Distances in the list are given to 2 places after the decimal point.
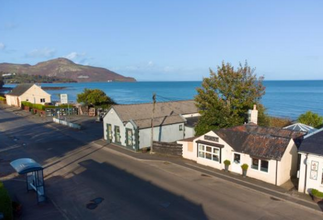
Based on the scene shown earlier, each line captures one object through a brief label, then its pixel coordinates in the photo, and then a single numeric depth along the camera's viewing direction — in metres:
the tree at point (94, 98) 48.03
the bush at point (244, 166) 18.66
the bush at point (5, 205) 11.48
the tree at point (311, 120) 31.65
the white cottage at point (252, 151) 17.47
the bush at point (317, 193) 14.66
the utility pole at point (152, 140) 24.64
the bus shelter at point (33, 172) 14.02
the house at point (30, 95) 62.59
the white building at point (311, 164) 15.13
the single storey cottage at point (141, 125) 26.00
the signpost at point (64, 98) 42.58
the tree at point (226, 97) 26.56
